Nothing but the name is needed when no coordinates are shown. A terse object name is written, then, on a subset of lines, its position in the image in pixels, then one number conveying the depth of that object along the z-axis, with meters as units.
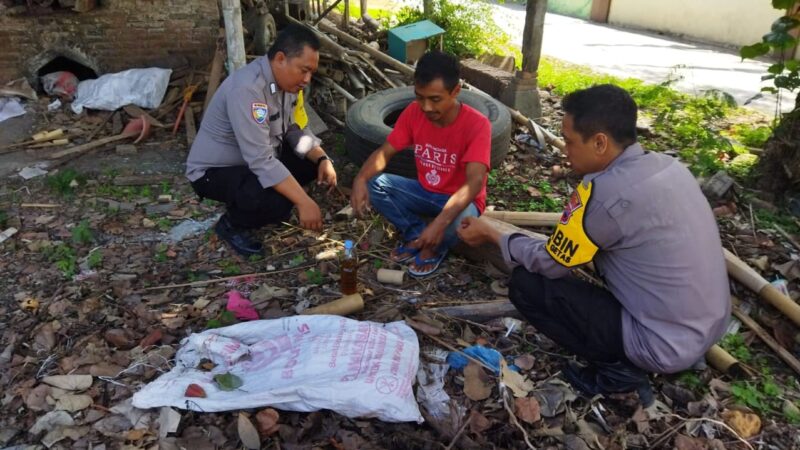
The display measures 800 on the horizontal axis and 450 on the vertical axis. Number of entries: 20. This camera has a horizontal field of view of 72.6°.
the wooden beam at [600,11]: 16.59
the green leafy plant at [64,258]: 3.68
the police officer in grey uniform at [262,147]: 3.36
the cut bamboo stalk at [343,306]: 3.09
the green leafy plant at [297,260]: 3.83
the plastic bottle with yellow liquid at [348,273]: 3.37
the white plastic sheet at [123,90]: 6.20
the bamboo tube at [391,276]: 3.57
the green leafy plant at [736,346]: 3.00
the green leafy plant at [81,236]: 4.03
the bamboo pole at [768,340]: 2.95
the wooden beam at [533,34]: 6.61
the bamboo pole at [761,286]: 3.13
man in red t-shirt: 3.24
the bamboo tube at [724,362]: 2.83
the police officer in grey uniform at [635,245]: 2.22
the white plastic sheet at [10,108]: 6.04
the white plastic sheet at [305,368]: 2.45
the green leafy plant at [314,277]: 3.61
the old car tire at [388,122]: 4.69
